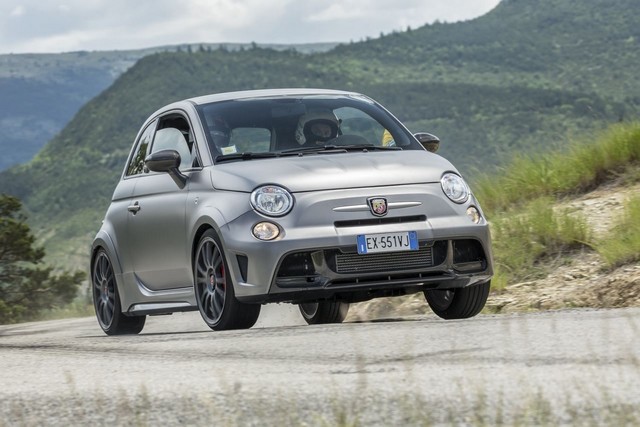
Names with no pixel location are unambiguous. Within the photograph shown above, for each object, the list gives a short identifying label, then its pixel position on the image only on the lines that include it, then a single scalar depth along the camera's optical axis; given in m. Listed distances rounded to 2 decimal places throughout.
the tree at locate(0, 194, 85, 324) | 85.25
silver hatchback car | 17.28
